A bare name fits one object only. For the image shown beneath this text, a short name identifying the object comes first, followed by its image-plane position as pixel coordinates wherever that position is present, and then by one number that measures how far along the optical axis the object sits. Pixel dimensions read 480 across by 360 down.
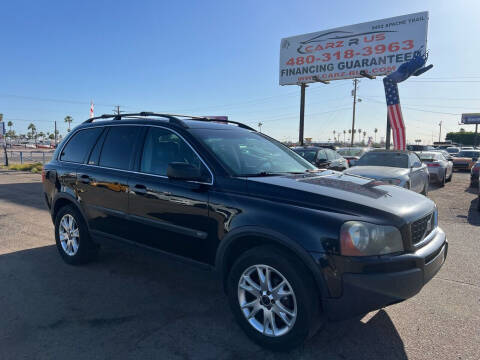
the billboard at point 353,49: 19.16
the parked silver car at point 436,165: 13.46
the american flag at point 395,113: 15.92
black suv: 2.49
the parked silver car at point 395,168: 8.43
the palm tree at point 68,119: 116.75
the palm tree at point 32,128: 138.75
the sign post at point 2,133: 21.32
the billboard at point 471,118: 67.36
